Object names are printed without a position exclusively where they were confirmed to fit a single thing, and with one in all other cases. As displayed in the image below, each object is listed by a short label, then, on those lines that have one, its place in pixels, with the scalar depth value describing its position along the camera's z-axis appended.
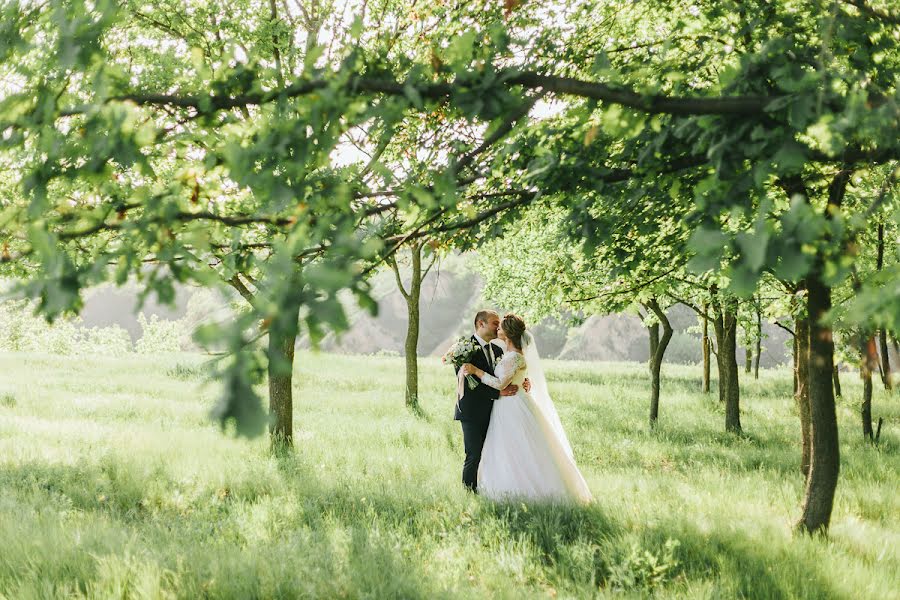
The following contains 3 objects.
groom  7.26
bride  6.86
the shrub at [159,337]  64.00
